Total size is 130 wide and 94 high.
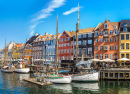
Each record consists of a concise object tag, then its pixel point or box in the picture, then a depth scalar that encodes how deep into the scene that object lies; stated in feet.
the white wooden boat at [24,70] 212.84
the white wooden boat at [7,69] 220.02
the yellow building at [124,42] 187.62
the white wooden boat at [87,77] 133.36
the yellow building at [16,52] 377.05
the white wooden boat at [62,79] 122.72
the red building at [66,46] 240.12
